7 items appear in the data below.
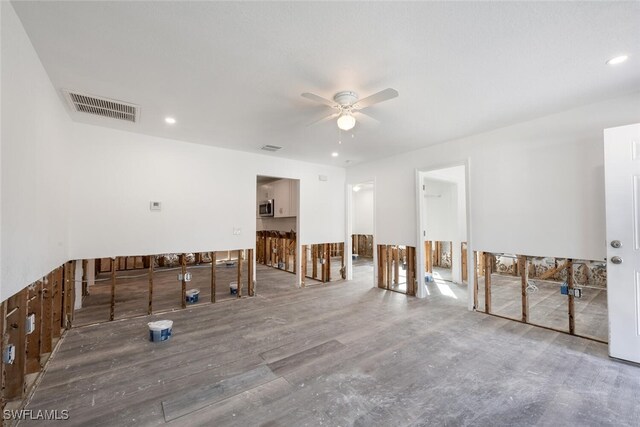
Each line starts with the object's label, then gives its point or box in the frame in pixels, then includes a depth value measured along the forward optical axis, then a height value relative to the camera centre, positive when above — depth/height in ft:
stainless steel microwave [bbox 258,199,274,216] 25.79 +1.33
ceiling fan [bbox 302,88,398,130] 7.62 +3.73
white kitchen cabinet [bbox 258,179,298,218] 22.48 +2.39
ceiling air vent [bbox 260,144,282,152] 14.85 +4.23
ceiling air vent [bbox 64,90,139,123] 9.18 +4.30
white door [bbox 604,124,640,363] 8.20 -0.56
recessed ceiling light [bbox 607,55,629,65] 6.86 +4.26
